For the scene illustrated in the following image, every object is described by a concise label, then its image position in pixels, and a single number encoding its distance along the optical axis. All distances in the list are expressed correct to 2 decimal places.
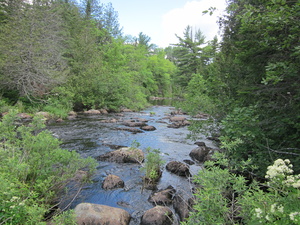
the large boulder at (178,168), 6.06
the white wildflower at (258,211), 1.55
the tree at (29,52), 14.12
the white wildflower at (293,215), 1.35
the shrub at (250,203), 1.53
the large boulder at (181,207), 3.82
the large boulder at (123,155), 6.80
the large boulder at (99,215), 3.46
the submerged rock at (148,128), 12.48
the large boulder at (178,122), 13.98
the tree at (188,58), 33.33
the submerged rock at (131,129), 11.70
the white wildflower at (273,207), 1.54
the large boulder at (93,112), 18.62
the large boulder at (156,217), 3.67
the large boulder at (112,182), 5.16
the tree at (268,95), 2.83
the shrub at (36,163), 2.97
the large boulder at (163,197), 4.46
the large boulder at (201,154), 7.17
